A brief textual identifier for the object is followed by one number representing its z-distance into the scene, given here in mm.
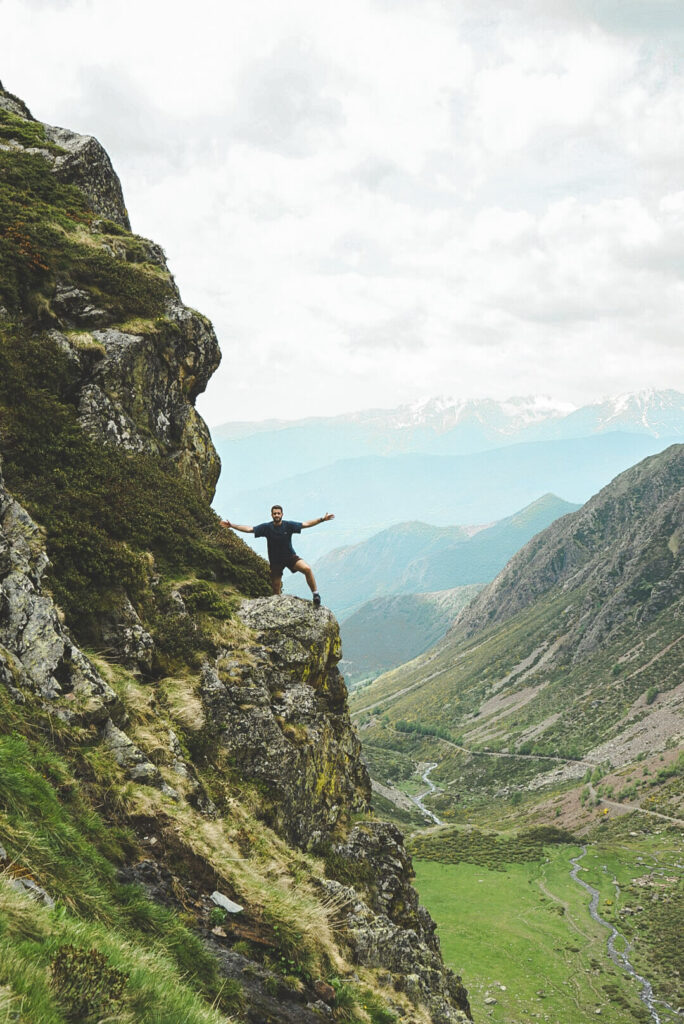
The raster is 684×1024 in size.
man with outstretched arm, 18969
